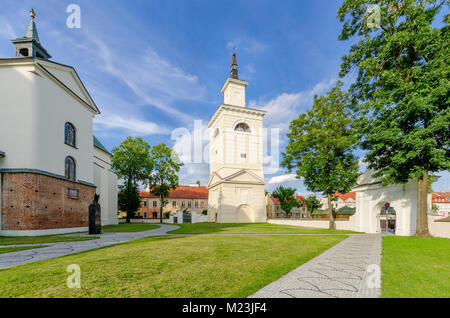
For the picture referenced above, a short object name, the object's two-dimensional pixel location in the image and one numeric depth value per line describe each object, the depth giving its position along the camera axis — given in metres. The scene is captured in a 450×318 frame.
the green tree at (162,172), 37.25
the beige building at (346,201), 67.81
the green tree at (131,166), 35.88
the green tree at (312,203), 56.29
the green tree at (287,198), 58.62
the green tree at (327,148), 20.79
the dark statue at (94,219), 15.59
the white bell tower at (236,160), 39.42
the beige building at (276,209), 66.19
